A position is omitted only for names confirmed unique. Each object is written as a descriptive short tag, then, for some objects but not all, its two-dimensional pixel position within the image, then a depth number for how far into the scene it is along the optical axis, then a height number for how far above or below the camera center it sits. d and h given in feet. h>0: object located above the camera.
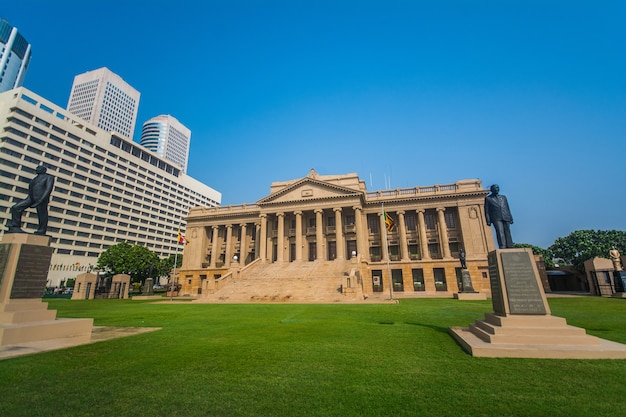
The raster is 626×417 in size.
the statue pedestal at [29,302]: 25.89 -1.40
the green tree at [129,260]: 155.74 +14.03
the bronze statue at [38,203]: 32.01 +9.40
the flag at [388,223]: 99.86 +20.63
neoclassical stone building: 124.67 +23.34
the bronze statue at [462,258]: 94.02 +7.74
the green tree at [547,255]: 183.32 +17.08
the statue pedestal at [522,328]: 21.27 -3.77
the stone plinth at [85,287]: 112.47 -0.12
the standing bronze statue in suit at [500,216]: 31.01 +7.16
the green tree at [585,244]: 156.91 +20.94
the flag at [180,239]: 116.75 +18.65
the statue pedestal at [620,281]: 78.54 -0.03
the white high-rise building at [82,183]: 210.59 +93.70
